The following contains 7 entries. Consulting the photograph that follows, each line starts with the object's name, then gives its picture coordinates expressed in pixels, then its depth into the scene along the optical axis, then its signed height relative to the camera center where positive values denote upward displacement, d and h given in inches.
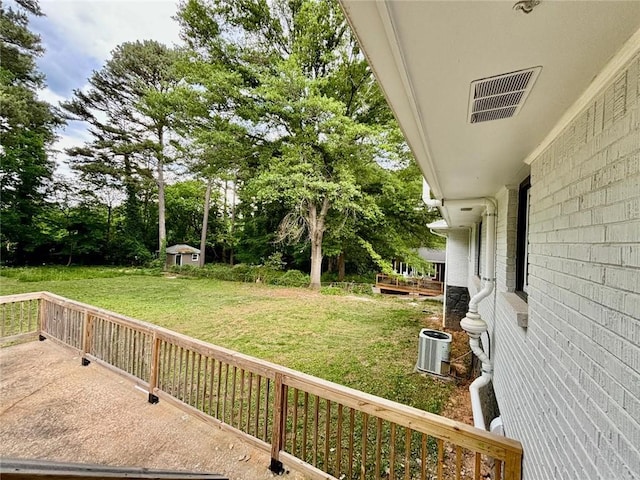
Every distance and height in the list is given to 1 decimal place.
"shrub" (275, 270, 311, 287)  537.1 -68.6
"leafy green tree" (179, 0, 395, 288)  432.8 +228.5
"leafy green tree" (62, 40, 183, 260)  637.9 +263.3
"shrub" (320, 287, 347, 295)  478.0 -76.1
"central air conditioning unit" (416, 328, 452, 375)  182.2 -65.2
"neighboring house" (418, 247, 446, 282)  718.1 -25.4
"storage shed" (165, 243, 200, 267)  750.2 -45.0
